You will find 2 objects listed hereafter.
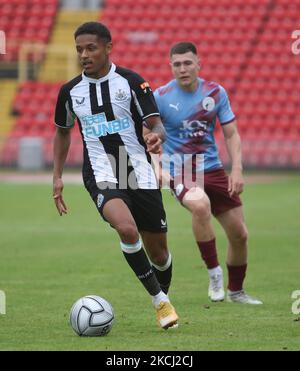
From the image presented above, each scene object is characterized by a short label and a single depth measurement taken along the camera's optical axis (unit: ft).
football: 45.03
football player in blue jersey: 57.11
